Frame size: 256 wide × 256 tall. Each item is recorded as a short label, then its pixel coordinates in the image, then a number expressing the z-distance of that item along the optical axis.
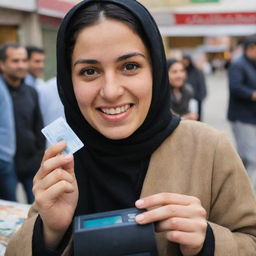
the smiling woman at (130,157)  1.24
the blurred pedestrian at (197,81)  7.91
